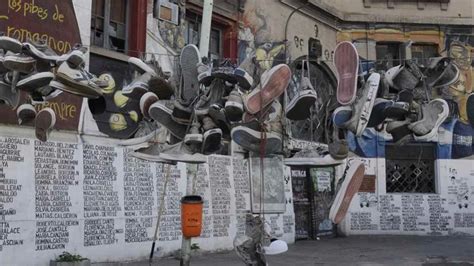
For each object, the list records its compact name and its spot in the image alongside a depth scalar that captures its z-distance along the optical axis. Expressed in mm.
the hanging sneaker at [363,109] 6977
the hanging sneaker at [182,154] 7430
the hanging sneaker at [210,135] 7227
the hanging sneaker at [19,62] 6516
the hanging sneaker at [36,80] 6668
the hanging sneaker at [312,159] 7421
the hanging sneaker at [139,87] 7438
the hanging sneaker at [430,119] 7383
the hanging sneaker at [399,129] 7430
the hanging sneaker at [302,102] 7035
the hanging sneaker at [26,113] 7227
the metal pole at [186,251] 8422
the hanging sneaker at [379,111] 7230
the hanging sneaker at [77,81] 6625
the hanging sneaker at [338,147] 7246
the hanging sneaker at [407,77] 7500
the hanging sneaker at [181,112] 7410
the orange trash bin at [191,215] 7852
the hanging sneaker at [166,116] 7414
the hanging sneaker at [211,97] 7293
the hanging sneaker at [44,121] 7289
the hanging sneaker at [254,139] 7133
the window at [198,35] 14488
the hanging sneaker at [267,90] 6949
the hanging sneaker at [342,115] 7055
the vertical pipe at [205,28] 9719
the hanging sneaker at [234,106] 6898
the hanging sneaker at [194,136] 7230
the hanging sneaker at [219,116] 7180
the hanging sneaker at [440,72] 7754
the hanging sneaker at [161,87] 7348
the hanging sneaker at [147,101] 7381
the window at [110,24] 12070
